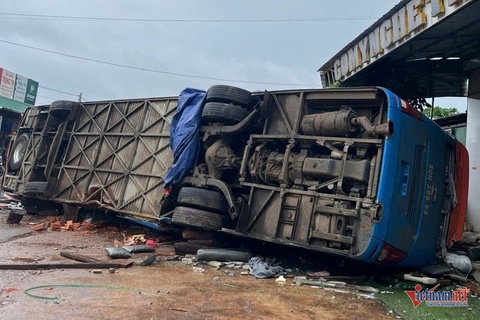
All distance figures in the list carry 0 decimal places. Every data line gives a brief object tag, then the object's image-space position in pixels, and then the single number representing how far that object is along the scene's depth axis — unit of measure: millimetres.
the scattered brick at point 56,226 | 7925
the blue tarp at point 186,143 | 6234
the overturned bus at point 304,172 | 4613
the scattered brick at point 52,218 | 8672
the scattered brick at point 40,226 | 7674
